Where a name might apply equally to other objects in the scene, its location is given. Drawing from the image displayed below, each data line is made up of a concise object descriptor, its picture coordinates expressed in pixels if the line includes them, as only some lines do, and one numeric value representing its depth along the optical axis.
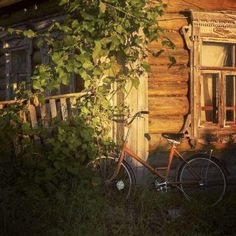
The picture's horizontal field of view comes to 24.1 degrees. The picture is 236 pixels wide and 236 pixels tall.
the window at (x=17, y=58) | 10.51
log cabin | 8.68
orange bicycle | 7.82
